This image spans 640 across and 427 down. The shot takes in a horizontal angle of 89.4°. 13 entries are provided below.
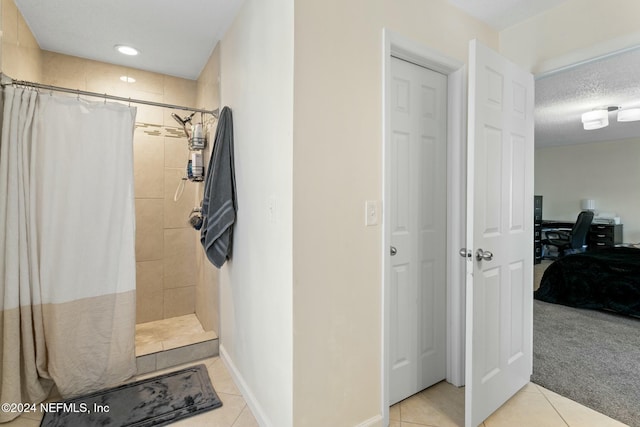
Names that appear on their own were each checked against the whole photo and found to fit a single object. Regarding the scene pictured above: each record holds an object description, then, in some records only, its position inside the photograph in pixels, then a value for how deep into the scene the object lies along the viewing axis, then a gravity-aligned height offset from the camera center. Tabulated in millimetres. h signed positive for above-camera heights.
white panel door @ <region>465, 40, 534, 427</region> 1681 -175
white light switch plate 1621 -51
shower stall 2684 +55
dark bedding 3426 -921
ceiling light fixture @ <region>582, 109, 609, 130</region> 3793 +974
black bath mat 1781 -1184
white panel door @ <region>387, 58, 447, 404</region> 1885 -157
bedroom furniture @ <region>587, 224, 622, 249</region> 6094 -656
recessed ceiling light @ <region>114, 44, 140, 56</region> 2459 +1208
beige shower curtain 1805 -245
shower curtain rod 1785 +702
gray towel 2053 +36
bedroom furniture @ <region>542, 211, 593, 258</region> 5930 -708
